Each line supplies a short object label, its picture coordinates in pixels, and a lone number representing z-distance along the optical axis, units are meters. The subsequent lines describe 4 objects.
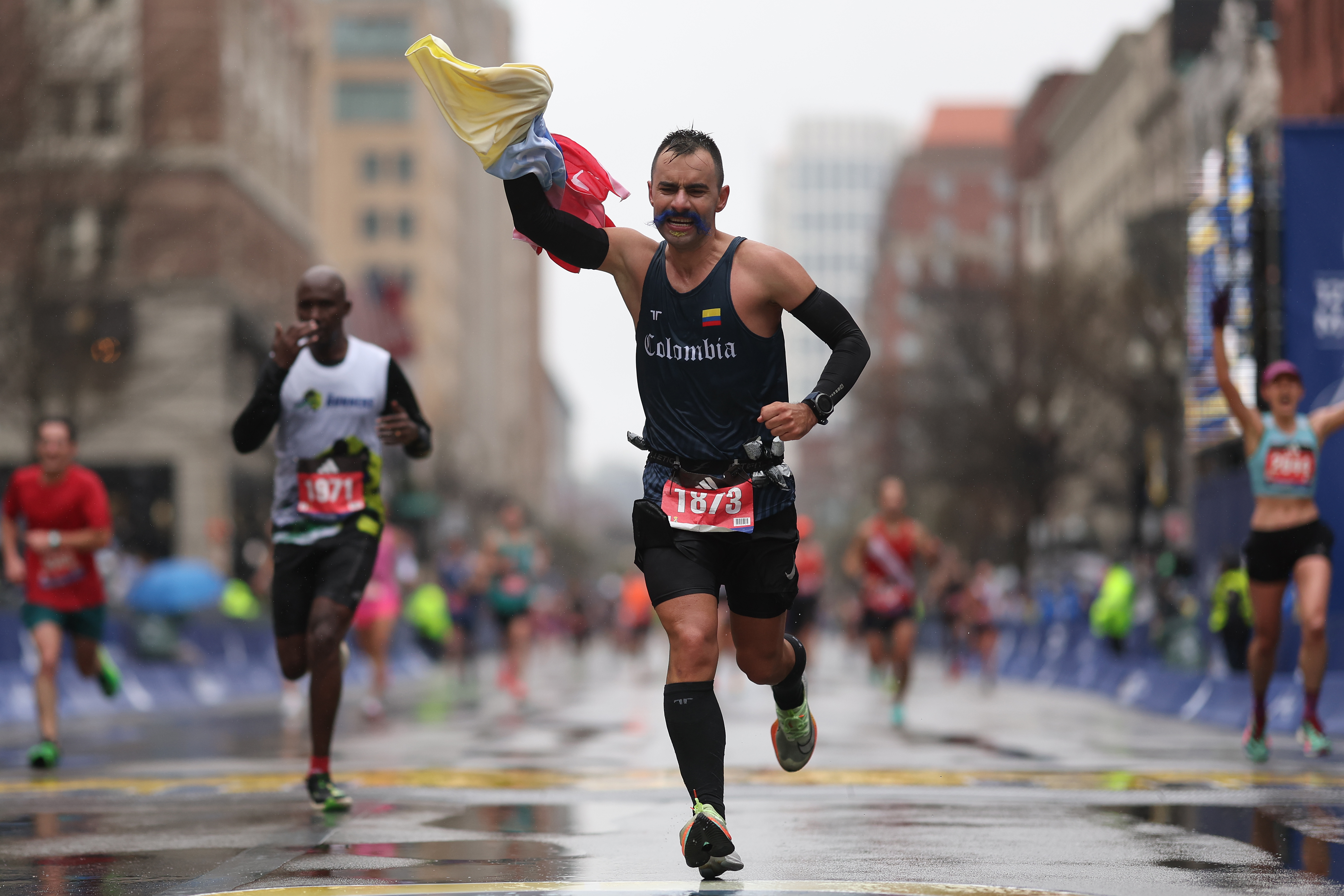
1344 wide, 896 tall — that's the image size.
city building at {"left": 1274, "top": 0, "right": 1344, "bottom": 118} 35.78
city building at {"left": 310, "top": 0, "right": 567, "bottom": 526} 103.38
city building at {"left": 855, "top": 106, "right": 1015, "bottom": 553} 55.72
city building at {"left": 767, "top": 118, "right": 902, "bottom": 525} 138.12
